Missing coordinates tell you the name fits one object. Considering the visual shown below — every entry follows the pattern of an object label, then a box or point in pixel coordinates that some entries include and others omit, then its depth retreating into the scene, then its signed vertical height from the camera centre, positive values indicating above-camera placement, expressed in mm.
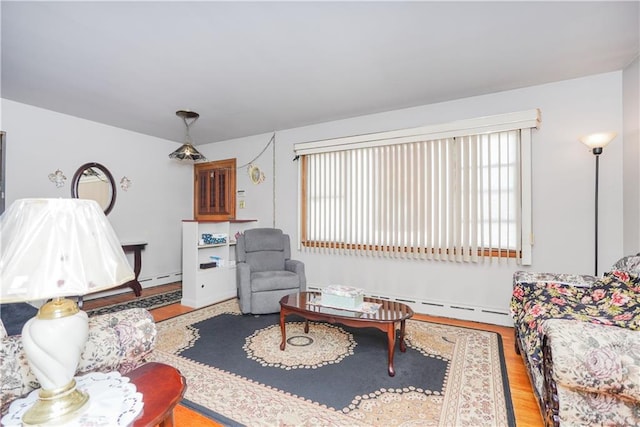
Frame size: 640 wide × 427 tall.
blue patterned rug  1780 -1171
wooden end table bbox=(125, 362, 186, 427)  984 -654
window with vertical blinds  3129 +281
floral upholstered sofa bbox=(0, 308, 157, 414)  1083 -588
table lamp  840 -190
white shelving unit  3883 -754
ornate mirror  4090 +388
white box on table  2498 -699
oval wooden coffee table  2193 -785
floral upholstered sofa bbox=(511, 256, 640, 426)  1271 -645
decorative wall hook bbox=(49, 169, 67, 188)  3850 +443
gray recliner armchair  3473 -715
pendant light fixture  3611 +752
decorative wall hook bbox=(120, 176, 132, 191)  4562 +450
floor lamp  2557 +643
